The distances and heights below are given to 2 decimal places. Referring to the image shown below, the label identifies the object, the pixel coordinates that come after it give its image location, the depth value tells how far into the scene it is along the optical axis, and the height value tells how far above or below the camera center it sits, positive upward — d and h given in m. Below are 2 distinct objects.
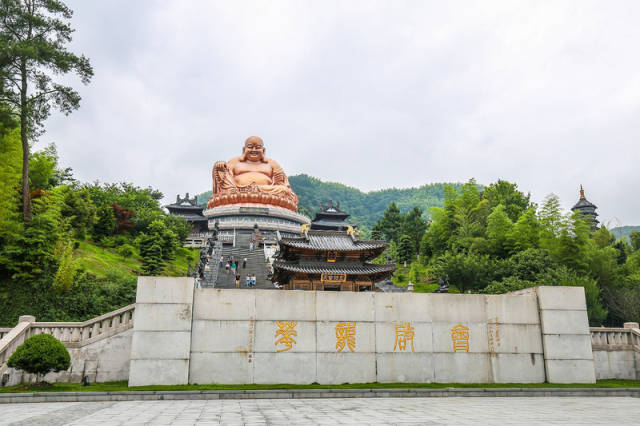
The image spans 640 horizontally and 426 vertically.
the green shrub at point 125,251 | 27.28 +4.34
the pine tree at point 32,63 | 18.41 +10.47
